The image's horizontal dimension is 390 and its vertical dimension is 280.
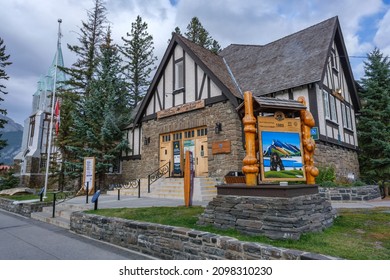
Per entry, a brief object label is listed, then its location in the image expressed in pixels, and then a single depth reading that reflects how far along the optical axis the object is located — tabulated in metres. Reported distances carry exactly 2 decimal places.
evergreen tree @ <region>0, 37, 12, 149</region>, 22.44
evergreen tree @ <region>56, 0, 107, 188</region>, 17.47
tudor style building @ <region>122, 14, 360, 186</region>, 11.95
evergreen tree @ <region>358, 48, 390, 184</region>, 13.73
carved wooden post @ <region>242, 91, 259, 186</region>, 5.21
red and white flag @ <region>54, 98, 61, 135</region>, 14.94
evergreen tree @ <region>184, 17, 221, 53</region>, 29.78
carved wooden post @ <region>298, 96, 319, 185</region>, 5.82
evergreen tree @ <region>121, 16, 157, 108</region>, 28.78
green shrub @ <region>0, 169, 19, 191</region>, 21.76
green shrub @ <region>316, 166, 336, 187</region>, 10.33
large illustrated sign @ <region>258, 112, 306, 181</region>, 5.36
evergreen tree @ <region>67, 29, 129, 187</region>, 16.91
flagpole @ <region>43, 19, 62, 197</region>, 14.91
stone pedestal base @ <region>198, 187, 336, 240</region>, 4.24
